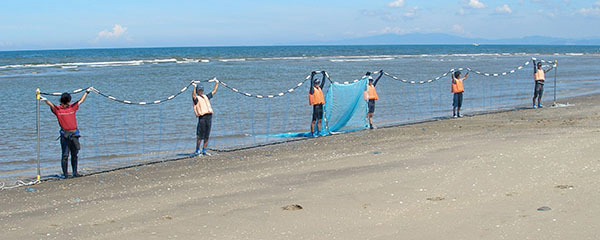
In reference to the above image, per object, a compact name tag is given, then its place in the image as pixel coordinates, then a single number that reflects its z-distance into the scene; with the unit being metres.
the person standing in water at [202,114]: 12.63
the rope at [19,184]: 10.37
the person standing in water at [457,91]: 18.42
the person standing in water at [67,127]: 10.62
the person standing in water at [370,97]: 16.44
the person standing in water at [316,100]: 15.12
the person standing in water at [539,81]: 20.44
